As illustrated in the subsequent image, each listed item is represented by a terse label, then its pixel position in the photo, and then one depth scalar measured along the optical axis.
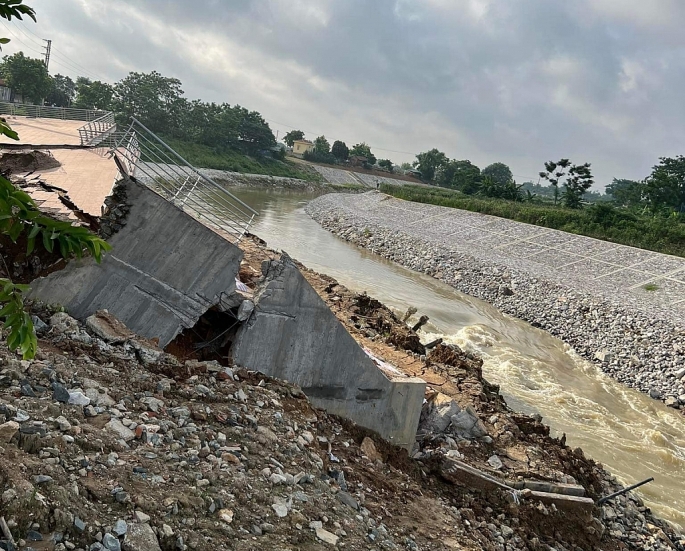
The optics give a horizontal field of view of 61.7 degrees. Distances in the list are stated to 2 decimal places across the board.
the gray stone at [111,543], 3.61
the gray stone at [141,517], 3.94
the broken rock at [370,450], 7.48
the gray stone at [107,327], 6.72
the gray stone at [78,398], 5.08
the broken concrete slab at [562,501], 8.02
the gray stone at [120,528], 3.74
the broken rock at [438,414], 8.85
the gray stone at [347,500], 5.84
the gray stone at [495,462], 8.37
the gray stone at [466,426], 8.94
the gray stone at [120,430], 4.90
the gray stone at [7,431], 4.06
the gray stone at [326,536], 4.95
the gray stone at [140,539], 3.70
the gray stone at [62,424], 4.54
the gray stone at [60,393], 5.02
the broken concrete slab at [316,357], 7.66
